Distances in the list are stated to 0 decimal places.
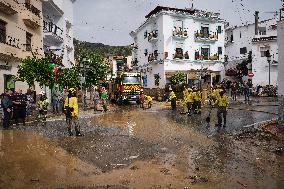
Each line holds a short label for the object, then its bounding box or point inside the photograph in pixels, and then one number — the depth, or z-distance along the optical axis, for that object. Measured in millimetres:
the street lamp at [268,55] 37234
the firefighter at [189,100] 19766
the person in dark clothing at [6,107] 14625
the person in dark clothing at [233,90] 31391
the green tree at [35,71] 20703
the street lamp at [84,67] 25625
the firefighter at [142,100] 26109
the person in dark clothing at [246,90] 26891
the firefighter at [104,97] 23303
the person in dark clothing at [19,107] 15812
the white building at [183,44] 43406
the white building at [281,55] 13031
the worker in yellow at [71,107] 12469
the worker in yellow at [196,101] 19894
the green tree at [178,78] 40094
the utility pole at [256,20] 47031
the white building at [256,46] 40781
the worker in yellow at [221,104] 14427
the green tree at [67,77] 25502
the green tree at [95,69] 28391
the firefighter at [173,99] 23055
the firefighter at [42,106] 17312
